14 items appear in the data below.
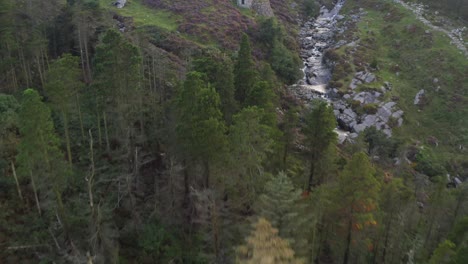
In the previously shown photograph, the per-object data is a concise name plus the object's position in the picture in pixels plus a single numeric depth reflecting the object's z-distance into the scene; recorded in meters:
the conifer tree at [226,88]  40.25
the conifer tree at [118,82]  33.47
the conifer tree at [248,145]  30.64
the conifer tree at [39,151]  25.41
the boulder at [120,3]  87.36
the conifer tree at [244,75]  43.56
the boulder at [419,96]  74.84
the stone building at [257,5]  97.69
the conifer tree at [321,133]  37.88
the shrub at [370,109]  70.38
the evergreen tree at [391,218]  32.25
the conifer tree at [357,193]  28.12
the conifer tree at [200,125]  30.55
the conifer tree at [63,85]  31.55
